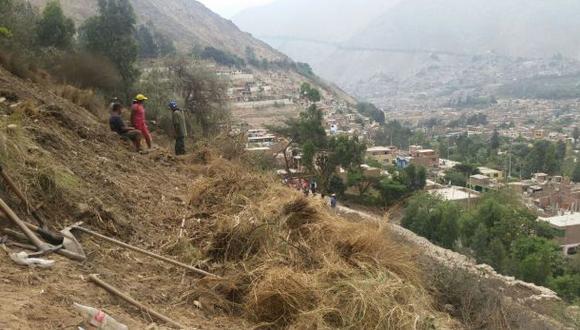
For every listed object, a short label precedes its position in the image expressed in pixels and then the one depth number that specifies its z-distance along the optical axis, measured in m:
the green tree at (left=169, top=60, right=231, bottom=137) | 19.00
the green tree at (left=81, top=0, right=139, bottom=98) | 19.14
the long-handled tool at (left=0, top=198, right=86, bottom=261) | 3.88
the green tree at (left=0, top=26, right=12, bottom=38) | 10.59
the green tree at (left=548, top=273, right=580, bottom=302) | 19.41
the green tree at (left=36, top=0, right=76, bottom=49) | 17.20
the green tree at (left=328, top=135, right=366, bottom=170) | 32.53
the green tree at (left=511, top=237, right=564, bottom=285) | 21.62
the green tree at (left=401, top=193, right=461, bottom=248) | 28.02
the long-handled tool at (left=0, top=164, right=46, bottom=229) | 4.19
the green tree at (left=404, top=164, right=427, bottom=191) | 36.00
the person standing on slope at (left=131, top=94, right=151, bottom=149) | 9.28
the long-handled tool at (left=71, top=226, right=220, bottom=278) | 4.47
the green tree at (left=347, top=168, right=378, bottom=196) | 33.09
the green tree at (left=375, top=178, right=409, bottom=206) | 32.78
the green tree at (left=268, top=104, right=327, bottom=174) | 32.28
